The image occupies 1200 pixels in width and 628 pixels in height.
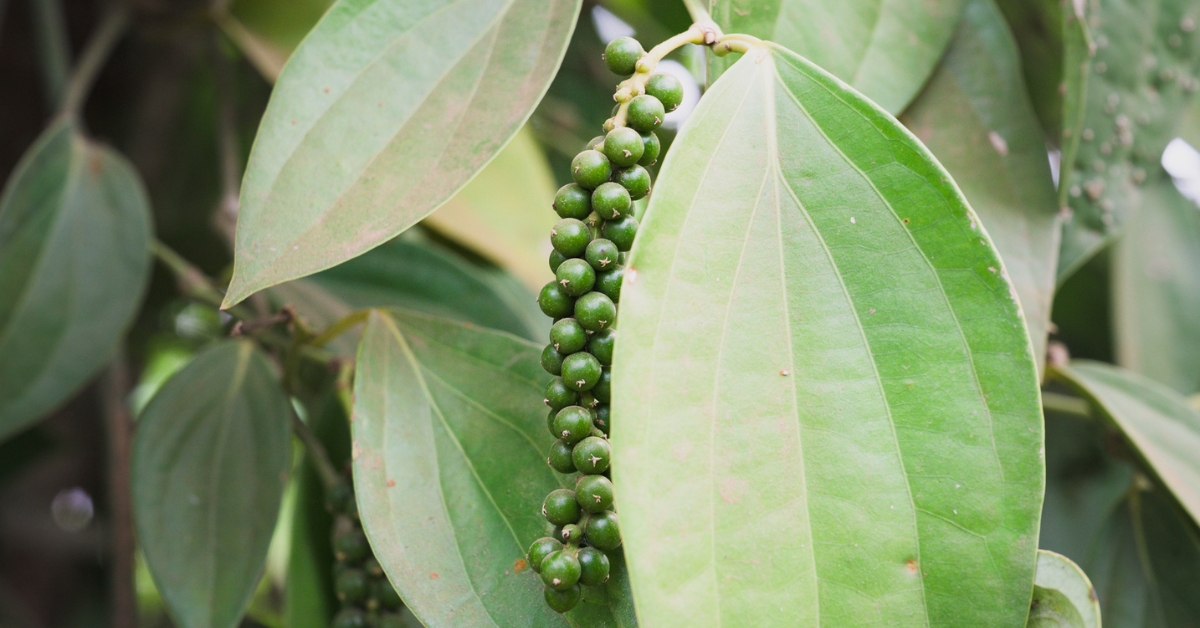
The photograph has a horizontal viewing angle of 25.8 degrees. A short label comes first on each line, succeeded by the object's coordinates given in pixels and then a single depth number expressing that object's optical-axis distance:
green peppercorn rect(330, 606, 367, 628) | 0.44
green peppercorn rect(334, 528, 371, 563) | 0.44
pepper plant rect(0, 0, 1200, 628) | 0.39
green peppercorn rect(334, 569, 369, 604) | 0.44
